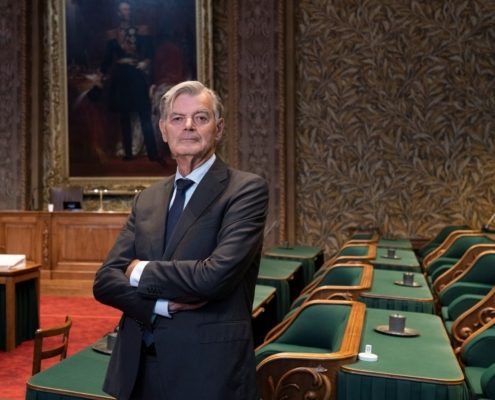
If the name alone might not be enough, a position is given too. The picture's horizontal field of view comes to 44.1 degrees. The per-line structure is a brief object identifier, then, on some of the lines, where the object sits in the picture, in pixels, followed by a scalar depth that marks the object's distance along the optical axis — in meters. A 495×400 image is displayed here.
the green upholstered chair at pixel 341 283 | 3.31
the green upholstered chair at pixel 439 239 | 6.81
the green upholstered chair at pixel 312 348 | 2.04
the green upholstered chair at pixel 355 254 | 4.55
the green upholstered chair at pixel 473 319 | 3.17
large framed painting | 7.78
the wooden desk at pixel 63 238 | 6.83
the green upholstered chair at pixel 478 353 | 2.71
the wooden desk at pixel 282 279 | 4.12
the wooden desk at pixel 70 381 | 1.92
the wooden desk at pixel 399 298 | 3.23
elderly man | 1.53
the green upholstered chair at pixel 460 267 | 4.54
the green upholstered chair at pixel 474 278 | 4.13
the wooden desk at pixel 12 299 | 4.41
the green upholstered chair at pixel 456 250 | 5.24
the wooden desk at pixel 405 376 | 1.92
